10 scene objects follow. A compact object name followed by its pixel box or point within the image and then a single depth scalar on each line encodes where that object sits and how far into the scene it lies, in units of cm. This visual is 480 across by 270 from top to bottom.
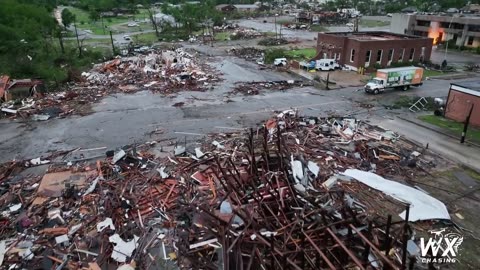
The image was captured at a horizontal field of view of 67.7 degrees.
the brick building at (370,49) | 4325
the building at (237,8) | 11825
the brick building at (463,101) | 2488
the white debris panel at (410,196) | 1404
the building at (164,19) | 8744
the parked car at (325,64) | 4391
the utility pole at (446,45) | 5482
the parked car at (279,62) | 4681
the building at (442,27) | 6006
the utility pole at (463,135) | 2217
